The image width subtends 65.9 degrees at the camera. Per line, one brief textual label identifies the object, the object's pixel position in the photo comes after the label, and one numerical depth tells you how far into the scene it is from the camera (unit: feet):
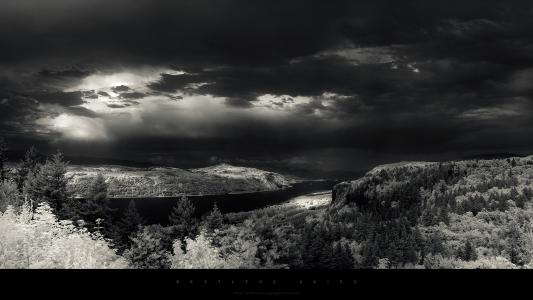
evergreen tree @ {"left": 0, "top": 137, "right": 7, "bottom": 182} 104.97
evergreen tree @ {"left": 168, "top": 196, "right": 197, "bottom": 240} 146.72
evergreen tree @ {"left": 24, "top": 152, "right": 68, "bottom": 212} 111.04
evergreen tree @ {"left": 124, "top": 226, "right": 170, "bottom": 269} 118.01
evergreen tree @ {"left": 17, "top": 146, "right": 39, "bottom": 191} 137.18
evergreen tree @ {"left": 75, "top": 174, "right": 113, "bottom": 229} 123.24
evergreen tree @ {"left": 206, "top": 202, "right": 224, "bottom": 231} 154.92
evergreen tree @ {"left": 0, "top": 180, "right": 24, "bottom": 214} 86.48
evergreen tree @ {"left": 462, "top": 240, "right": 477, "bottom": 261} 342.23
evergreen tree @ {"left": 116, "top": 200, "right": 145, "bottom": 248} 140.05
